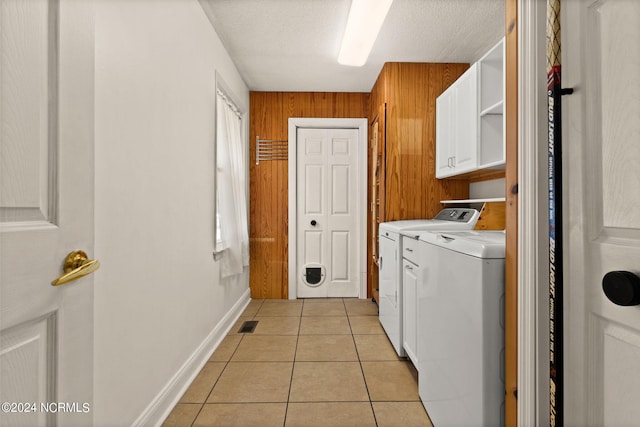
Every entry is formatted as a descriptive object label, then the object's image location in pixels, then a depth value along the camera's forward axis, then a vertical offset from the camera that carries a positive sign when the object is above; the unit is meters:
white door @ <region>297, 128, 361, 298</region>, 3.82 +0.03
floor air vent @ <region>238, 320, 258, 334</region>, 2.78 -1.02
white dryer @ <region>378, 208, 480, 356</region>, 2.19 -0.31
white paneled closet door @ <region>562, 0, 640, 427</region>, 0.66 +0.03
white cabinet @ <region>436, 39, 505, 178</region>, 2.14 +0.70
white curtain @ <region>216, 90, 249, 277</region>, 2.61 +0.23
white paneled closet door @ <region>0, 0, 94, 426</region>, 0.55 +0.02
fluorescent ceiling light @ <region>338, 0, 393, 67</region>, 2.00 +1.35
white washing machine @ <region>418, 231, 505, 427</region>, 1.11 -0.45
